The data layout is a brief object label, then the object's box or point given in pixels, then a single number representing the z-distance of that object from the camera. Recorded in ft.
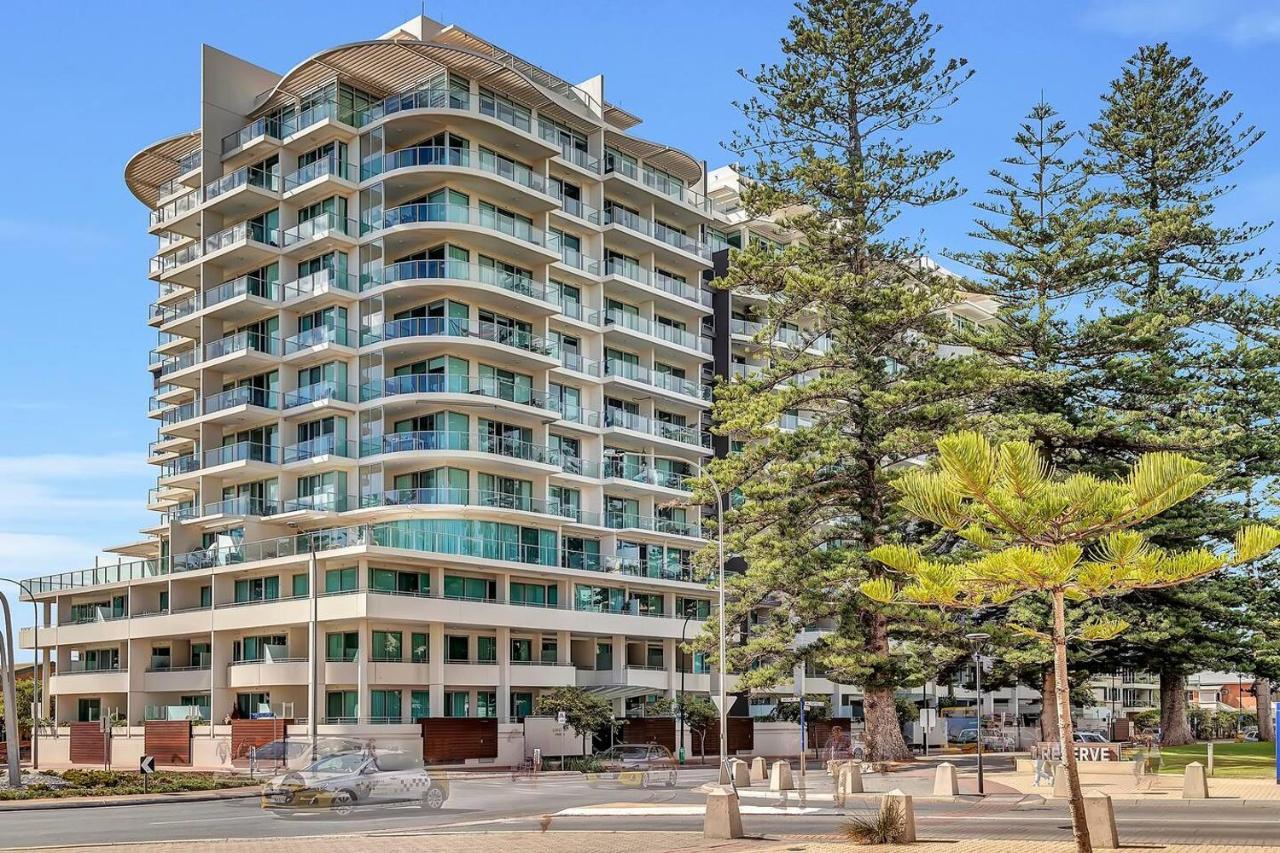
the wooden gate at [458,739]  183.21
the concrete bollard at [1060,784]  108.78
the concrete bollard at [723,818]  76.33
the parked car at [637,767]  143.84
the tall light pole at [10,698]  137.90
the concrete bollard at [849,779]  112.88
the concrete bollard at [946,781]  115.34
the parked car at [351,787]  102.32
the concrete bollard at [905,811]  68.23
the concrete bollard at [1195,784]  104.98
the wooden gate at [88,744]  208.64
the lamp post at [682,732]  199.78
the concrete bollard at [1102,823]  63.87
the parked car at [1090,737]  226.44
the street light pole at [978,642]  131.03
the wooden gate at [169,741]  191.93
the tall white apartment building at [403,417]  203.41
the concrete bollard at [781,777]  120.06
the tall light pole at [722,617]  136.15
